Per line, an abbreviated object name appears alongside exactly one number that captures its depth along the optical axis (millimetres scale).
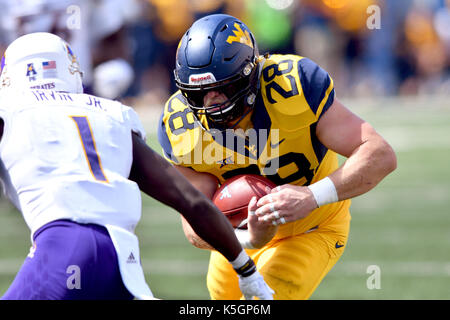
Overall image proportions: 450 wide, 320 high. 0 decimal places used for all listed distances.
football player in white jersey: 5469
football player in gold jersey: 7492
